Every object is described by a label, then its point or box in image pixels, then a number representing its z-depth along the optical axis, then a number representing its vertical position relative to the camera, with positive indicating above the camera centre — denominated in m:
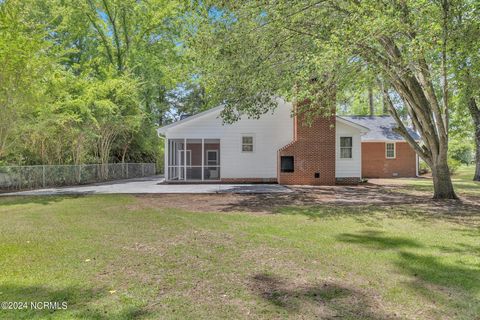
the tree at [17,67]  12.01 +3.56
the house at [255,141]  19.34 +1.19
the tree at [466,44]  7.39 +2.59
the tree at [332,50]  8.04 +3.24
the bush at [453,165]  27.62 -0.36
